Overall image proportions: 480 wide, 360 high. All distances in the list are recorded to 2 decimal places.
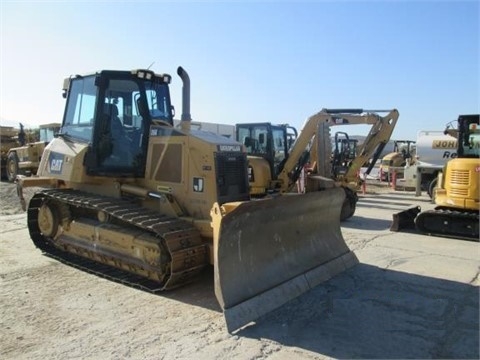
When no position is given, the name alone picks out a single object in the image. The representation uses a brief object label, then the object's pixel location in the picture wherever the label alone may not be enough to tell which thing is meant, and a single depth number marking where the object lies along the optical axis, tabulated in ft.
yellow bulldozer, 16.95
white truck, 54.49
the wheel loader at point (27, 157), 59.21
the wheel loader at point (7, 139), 77.51
